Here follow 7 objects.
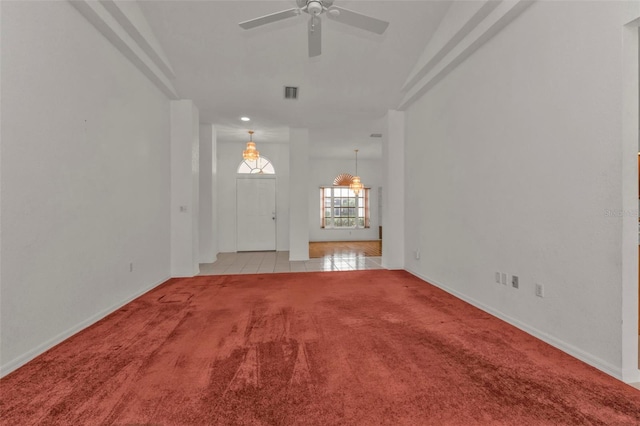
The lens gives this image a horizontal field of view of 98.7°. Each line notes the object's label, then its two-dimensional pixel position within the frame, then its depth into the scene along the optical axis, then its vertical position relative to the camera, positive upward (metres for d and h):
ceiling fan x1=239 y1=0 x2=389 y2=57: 2.36 +1.76
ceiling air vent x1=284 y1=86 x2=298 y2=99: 4.61 +2.07
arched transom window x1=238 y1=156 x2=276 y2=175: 7.79 +1.31
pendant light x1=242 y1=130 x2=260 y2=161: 6.40 +1.42
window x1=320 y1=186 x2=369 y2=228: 10.70 +0.18
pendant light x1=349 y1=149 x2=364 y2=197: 9.84 +1.03
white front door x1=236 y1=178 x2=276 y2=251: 7.73 -0.04
